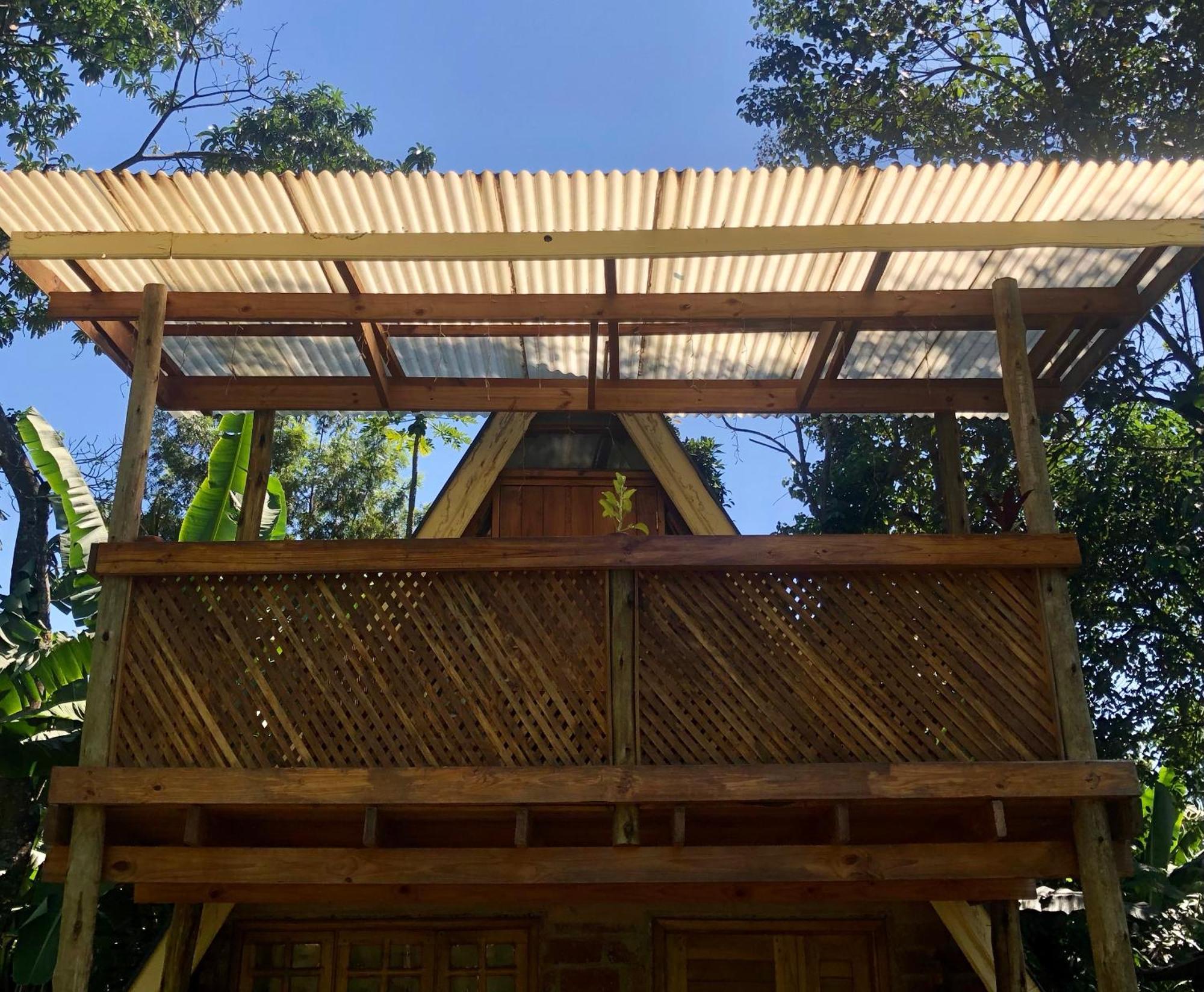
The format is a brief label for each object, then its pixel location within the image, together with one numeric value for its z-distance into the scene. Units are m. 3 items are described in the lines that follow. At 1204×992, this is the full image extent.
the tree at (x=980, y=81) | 13.52
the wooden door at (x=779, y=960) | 7.16
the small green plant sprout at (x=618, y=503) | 5.84
